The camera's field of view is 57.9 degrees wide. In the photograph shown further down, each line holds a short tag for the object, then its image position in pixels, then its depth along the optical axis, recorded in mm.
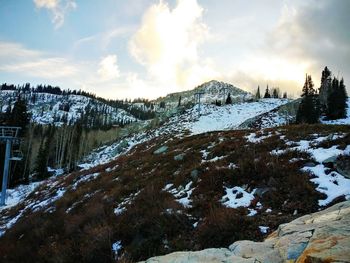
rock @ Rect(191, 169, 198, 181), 14459
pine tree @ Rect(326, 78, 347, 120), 45562
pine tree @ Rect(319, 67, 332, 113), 54459
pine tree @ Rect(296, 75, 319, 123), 43125
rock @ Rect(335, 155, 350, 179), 10781
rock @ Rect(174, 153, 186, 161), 18880
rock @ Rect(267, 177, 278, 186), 11381
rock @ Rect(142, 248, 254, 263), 5947
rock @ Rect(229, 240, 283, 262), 5377
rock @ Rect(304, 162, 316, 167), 12031
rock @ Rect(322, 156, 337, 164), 11710
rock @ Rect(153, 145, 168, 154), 25266
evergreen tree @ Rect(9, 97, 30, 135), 49625
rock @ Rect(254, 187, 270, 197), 11108
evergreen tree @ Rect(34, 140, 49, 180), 59750
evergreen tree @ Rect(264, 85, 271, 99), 104688
